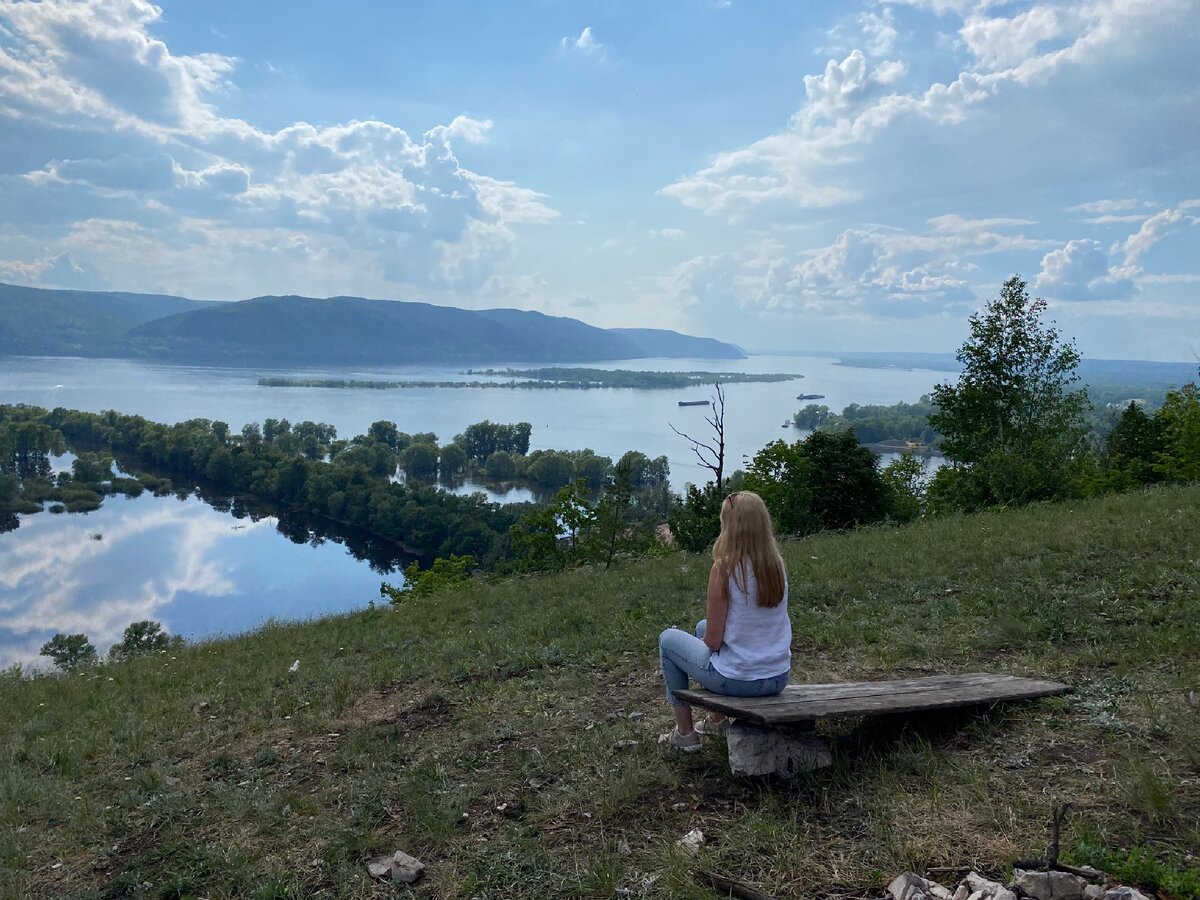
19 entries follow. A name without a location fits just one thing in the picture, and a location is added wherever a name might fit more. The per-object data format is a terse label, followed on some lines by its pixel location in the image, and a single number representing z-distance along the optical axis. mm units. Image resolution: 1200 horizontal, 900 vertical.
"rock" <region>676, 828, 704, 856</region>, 3939
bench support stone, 4680
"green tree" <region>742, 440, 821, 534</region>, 30156
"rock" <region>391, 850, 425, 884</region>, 4039
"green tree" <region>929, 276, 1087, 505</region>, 37375
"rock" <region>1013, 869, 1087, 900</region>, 3143
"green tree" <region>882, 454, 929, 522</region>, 36156
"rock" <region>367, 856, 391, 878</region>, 4133
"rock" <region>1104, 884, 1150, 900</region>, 3023
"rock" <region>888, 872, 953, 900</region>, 3301
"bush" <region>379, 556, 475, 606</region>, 19828
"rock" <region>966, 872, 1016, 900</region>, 3088
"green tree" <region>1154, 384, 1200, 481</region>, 24750
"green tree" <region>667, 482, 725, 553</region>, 26078
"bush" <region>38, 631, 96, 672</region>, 30700
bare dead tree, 19203
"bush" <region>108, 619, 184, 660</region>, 14184
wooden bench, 4527
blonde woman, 4902
